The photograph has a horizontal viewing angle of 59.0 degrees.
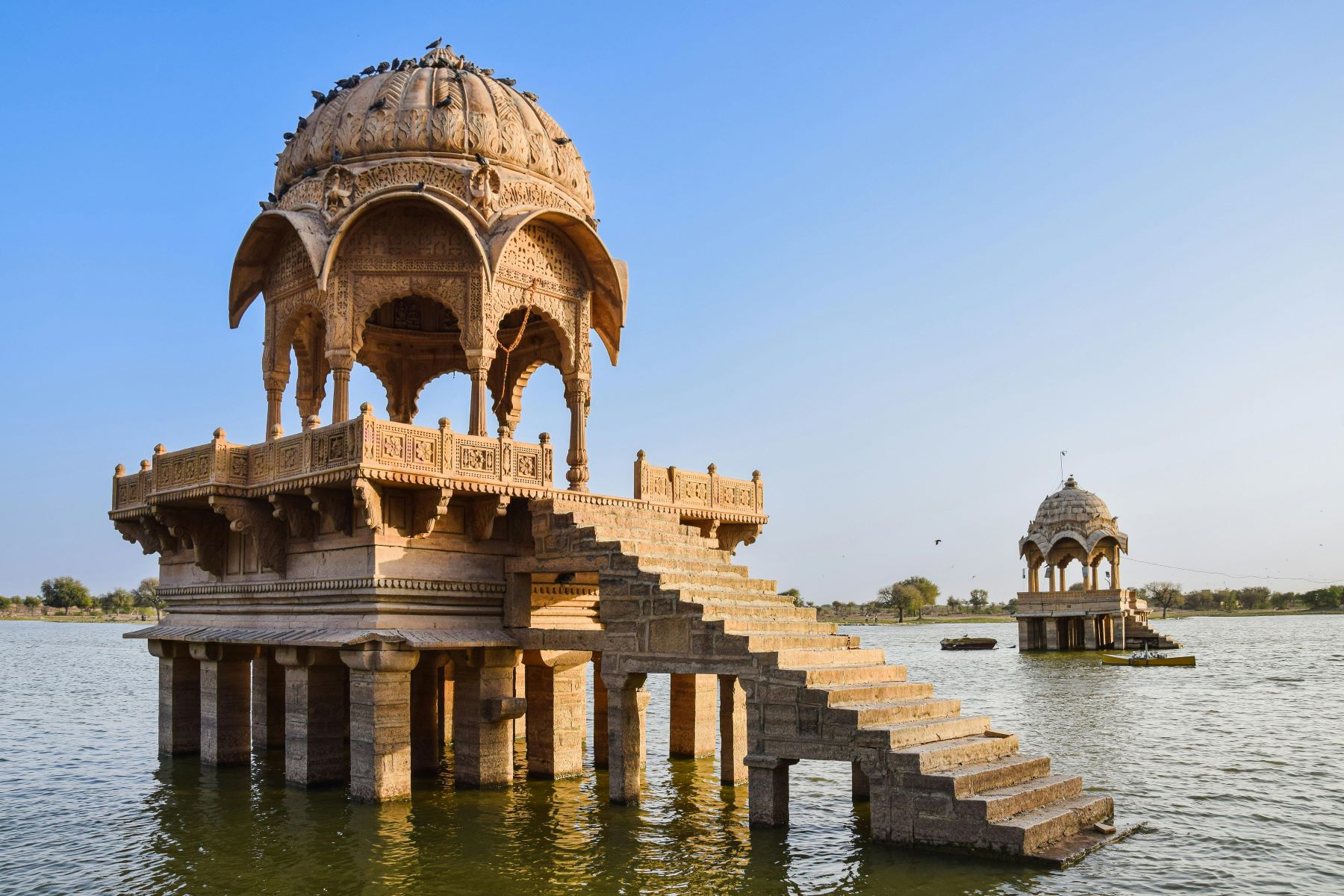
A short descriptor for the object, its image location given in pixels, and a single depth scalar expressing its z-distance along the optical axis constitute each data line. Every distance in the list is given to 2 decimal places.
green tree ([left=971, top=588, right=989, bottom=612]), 159.38
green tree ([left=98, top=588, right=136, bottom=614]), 141.00
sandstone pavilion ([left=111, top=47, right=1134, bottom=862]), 12.97
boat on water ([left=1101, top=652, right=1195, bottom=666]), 46.56
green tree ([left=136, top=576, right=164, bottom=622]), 137.50
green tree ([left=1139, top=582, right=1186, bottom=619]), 140.38
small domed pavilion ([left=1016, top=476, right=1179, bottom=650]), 57.91
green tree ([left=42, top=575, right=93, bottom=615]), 137.38
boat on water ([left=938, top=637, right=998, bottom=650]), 73.69
